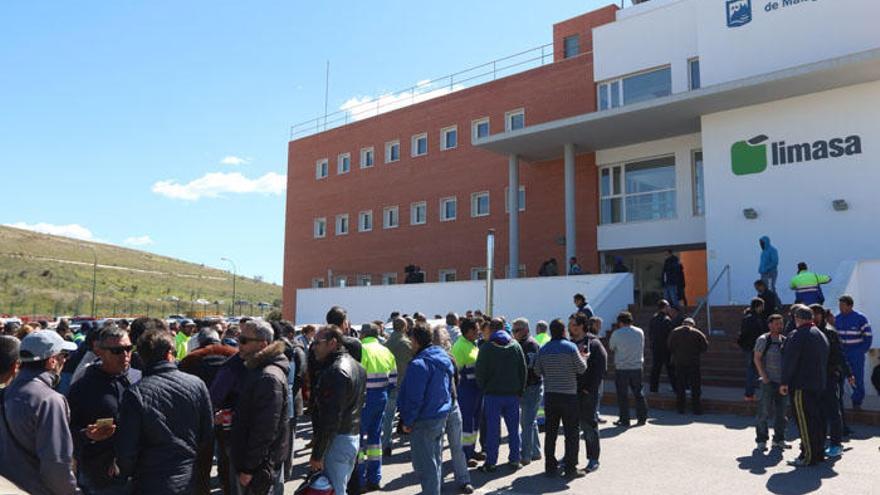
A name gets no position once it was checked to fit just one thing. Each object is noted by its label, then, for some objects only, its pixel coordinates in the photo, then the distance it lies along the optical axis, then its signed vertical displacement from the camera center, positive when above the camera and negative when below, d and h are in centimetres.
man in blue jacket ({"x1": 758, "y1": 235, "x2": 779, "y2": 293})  1503 +91
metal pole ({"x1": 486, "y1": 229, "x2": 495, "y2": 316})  1162 +45
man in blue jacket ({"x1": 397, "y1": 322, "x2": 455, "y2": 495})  623 -103
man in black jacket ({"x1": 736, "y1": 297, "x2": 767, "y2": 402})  1080 -53
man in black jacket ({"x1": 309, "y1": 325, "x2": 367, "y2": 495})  504 -83
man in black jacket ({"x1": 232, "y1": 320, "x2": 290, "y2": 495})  434 -83
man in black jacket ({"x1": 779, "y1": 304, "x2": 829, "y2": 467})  778 -91
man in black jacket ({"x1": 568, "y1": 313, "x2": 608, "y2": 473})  777 -94
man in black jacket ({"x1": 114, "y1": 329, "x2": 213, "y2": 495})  381 -74
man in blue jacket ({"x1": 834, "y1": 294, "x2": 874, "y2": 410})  1029 -53
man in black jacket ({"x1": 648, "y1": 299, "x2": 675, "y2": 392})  1205 -67
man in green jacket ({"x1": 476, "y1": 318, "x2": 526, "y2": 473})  766 -91
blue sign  1833 +810
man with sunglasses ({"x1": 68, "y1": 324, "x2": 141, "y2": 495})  394 -66
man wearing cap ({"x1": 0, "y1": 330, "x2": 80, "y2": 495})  345 -74
